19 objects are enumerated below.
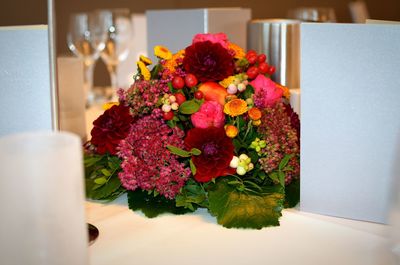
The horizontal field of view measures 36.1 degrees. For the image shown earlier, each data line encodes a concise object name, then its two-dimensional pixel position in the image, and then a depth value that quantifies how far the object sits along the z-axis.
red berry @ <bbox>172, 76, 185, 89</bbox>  0.92
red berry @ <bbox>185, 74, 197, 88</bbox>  0.92
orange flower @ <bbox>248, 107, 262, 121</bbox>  0.89
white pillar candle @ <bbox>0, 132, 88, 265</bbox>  0.49
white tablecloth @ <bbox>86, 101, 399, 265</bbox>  0.73
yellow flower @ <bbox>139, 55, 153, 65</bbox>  1.00
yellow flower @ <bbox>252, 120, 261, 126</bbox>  0.91
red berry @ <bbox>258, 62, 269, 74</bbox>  0.98
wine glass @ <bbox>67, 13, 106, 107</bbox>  2.20
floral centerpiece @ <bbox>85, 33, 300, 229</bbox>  0.88
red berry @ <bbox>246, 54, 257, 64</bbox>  0.98
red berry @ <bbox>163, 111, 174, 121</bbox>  0.91
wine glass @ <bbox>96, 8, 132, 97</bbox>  2.23
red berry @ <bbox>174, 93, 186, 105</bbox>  0.92
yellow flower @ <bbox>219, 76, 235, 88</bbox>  0.93
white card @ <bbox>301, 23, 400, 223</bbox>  0.82
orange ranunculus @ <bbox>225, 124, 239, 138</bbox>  0.89
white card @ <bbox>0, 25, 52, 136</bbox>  0.80
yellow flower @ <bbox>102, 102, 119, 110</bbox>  0.98
